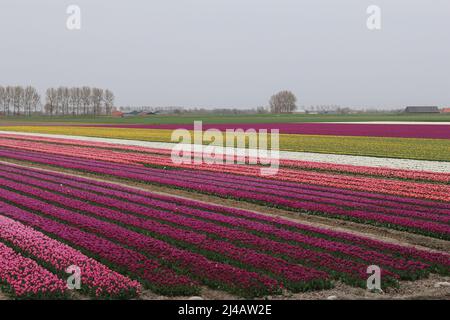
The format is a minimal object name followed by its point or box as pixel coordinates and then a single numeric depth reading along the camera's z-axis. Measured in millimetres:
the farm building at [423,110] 191125
